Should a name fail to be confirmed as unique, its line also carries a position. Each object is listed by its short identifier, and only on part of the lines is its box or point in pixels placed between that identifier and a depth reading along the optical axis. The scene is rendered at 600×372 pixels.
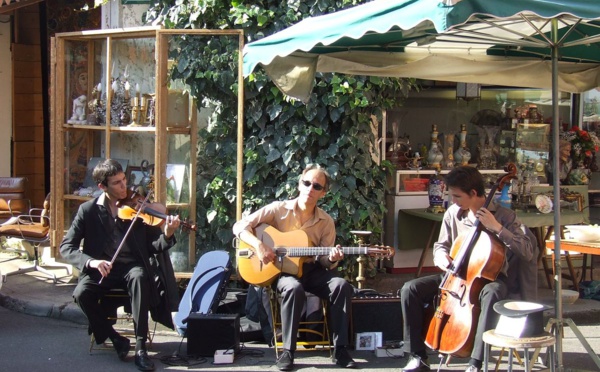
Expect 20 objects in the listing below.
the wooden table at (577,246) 5.95
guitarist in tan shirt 5.71
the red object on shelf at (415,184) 8.24
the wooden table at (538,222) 7.57
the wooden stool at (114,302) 5.99
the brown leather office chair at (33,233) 8.27
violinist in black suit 5.80
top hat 4.62
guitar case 6.17
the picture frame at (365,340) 6.09
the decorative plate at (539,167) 8.81
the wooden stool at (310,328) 6.01
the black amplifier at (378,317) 6.08
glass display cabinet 7.42
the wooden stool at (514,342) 4.55
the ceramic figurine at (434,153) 8.38
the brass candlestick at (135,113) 7.65
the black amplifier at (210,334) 5.90
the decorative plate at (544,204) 7.70
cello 4.97
